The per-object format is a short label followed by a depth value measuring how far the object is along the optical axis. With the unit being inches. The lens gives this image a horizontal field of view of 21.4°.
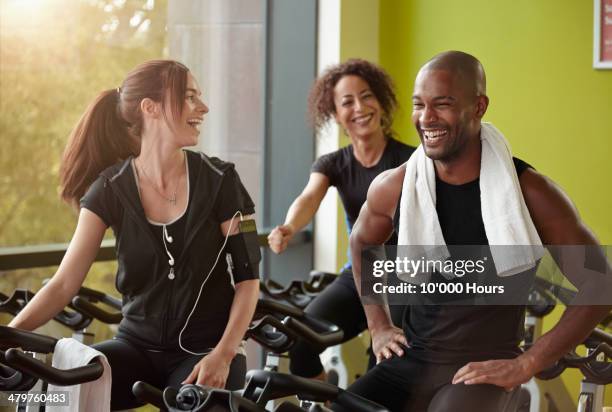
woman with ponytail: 146.1
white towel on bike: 139.9
